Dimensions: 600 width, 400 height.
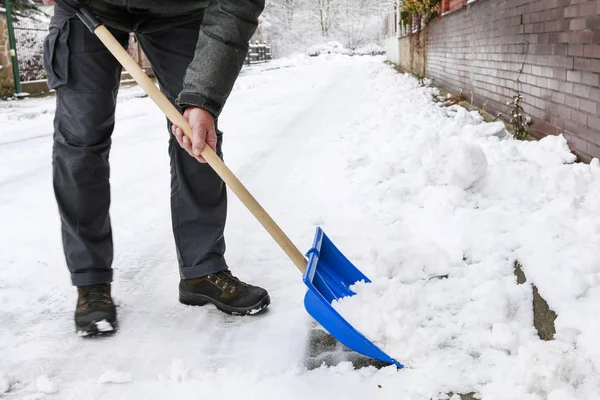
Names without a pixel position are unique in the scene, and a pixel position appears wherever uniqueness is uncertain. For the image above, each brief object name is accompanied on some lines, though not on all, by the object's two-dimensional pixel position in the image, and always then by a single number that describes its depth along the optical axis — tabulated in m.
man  1.93
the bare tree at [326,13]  44.34
